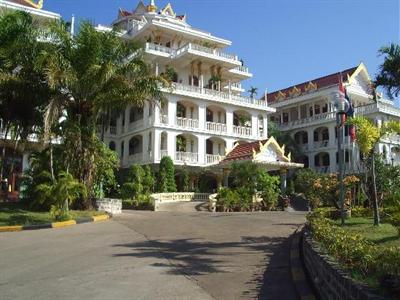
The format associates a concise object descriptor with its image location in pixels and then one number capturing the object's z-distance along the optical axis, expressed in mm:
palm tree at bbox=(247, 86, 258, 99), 44750
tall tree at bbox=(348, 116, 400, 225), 14430
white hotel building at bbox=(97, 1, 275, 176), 35344
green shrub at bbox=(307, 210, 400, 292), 4961
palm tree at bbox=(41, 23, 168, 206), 19172
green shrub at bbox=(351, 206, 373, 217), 18766
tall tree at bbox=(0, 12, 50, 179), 18953
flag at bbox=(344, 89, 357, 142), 17820
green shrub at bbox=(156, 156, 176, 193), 32156
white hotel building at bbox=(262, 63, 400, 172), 45344
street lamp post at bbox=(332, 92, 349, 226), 13559
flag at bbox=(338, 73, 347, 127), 13734
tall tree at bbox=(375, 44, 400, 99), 14391
